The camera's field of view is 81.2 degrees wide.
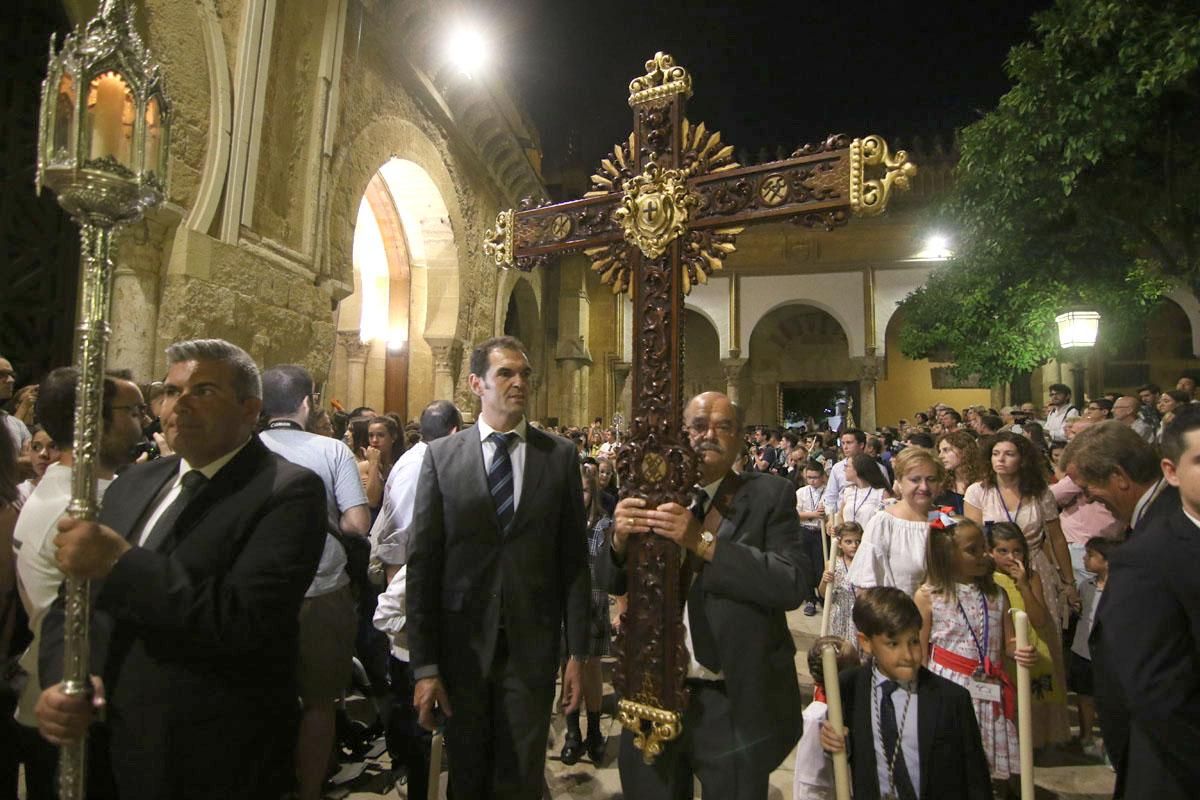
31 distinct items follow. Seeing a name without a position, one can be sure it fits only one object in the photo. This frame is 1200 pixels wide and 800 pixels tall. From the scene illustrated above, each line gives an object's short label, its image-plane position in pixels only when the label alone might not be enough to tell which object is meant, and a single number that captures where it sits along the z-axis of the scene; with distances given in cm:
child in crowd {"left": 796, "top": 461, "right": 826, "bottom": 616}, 743
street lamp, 819
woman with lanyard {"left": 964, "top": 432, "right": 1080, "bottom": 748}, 438
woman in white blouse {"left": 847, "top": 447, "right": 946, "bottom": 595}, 348
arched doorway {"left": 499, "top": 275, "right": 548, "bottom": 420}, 1664
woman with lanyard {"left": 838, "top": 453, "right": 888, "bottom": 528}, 550
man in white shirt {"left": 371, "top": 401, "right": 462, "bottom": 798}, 306
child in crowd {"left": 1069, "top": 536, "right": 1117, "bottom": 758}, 391
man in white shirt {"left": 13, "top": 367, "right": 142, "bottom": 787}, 196
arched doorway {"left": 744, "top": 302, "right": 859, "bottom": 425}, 2359
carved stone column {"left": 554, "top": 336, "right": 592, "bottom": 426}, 1709
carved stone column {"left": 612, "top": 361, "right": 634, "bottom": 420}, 1873
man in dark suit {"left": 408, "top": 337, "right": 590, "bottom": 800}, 241
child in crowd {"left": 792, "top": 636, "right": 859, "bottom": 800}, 277
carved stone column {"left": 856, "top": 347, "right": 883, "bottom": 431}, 1834
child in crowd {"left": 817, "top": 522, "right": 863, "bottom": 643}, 485
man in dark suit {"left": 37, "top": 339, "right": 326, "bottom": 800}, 162
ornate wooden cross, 225
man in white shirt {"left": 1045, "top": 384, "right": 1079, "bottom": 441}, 935
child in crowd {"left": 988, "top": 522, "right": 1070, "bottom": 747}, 372
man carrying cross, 218
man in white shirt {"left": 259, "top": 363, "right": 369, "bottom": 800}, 299
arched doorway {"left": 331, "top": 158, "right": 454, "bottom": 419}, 1107
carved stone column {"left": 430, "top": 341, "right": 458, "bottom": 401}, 1110
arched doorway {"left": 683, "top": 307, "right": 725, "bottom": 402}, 2378
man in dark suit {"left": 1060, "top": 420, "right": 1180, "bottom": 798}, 304
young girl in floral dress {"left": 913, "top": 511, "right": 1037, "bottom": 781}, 321
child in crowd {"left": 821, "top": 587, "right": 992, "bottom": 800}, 243
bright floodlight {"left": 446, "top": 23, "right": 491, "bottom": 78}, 1050
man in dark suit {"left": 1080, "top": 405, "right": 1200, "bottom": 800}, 171
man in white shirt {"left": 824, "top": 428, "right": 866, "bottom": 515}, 702
